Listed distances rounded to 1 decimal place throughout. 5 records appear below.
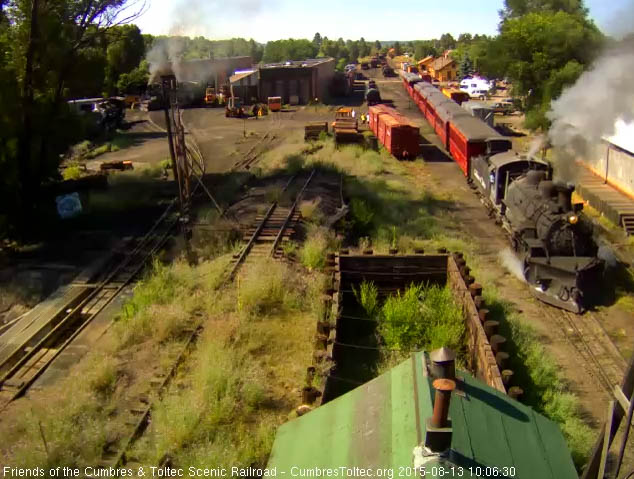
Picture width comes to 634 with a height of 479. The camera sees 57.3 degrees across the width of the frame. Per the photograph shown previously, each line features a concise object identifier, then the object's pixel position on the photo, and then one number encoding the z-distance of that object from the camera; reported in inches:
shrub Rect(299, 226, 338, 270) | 528.7
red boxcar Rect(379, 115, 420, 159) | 1083.3
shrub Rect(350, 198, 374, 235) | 671.8
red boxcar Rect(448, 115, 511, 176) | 780.6
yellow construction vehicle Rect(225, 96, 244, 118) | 1734.7
